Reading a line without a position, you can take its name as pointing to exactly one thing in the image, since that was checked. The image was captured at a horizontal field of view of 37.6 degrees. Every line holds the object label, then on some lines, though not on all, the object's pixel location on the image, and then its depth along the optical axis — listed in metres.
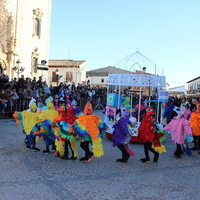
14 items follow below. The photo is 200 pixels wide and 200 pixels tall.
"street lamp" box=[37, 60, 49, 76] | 24.45
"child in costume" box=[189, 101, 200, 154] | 8.98
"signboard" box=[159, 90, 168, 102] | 12.79
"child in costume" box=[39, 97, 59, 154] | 7.79
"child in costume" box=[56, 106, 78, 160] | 7.13
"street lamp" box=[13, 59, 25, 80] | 27.44
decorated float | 10.51
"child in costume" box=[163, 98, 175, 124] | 12.21
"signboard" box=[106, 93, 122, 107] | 11.26
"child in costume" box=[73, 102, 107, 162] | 7.09
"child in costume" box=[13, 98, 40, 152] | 8.12
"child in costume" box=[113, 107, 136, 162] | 7.39
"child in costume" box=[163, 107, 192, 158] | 8.19
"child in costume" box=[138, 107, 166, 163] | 7.48
